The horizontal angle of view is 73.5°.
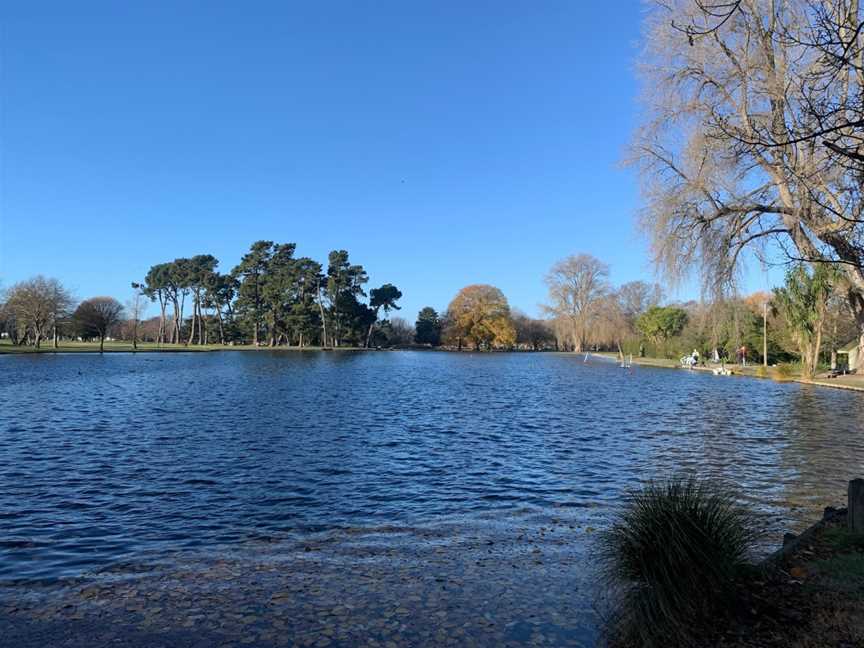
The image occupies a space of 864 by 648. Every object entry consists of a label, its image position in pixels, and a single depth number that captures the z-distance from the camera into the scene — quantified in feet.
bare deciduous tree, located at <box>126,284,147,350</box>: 298.23
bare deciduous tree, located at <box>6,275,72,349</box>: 177.58
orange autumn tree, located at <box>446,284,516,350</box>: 306.55
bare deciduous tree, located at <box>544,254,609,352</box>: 249.75
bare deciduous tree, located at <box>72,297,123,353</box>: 220.23
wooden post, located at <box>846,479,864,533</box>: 16.28
